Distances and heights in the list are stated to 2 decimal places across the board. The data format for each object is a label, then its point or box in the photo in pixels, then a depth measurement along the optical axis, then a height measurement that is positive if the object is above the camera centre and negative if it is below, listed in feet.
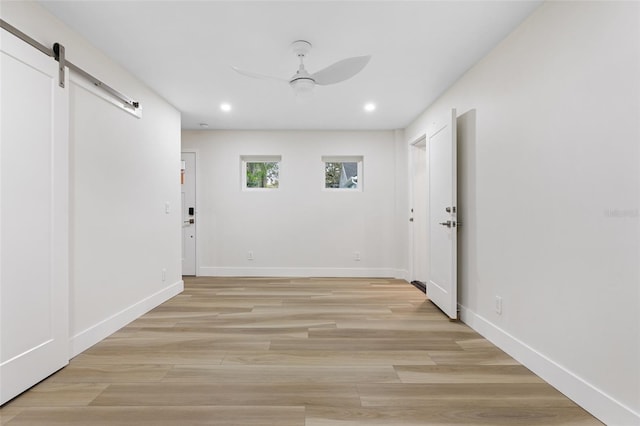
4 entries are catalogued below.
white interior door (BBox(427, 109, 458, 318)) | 9.72 -0.09
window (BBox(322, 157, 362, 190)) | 17.04 +2.21
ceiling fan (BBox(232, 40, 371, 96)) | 7.38 +3.32
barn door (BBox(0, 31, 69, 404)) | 5.66 -0.06
